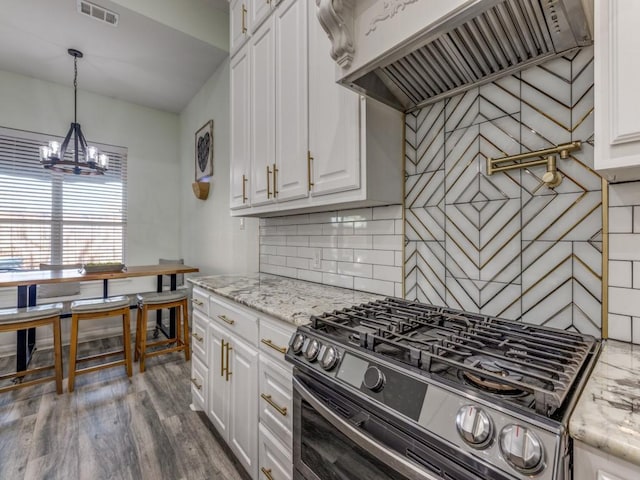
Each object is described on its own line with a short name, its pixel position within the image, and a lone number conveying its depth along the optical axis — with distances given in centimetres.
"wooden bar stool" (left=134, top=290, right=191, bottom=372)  284
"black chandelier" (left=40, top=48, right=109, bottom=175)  273
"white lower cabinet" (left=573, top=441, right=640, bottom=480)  50
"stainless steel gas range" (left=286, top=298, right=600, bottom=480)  56
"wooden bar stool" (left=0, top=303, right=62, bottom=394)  227
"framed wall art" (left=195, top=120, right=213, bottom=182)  345
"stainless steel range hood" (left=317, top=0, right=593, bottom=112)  90
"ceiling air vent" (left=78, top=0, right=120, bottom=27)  239
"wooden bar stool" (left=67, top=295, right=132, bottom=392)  245
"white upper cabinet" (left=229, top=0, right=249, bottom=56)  213
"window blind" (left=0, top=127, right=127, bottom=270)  344
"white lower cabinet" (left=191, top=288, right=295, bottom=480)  125
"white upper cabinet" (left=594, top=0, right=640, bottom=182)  69
